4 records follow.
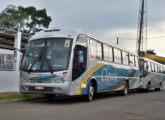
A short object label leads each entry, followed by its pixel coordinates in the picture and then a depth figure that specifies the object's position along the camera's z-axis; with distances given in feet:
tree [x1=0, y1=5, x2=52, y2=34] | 195.00
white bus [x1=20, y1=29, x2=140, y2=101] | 39.32
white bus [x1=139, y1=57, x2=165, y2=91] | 86.61
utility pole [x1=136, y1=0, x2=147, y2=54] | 138.01
